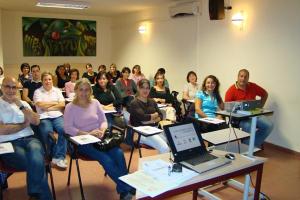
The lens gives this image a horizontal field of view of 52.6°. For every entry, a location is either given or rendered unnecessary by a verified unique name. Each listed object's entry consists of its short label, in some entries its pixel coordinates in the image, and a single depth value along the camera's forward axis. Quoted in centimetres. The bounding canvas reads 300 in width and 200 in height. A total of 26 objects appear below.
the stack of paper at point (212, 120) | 328
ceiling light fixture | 647
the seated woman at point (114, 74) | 745
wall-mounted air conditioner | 565
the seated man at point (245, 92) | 417
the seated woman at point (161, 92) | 517
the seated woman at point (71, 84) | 524
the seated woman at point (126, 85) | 590
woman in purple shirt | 273
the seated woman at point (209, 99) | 390
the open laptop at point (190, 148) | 185
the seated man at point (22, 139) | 248
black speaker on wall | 500
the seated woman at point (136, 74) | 696
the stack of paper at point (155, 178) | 157
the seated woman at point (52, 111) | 364
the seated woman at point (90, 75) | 697
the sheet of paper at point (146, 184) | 154
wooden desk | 165
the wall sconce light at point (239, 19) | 475
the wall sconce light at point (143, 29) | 752
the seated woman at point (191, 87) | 552
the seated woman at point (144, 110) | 338
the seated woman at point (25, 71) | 635
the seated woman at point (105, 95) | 435
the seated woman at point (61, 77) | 667
